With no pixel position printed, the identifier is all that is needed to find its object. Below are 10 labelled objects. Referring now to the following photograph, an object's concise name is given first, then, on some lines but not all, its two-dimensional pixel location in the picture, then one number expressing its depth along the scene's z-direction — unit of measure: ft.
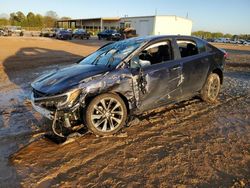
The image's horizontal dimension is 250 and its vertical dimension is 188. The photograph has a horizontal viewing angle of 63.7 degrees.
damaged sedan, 10.58
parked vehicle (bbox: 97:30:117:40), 95.91
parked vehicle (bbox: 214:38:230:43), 147.47
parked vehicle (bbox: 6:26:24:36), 113.31
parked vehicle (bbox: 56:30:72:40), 91.08
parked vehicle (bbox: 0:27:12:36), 104.30
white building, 93.09
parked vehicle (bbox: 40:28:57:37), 104.77
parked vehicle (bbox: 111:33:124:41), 91.01
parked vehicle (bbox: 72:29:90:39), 101.09
